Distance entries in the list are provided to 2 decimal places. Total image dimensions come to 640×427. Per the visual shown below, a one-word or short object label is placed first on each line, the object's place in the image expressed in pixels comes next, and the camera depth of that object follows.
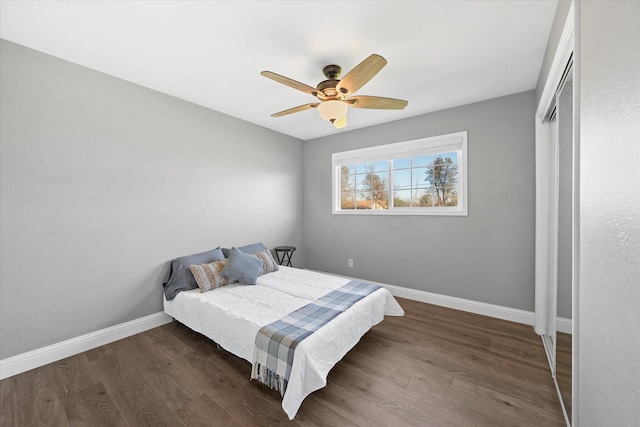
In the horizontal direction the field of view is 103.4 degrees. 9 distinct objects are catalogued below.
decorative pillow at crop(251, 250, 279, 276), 3.26
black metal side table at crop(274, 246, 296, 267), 4.13
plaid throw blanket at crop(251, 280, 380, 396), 1.69
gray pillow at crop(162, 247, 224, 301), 2.74
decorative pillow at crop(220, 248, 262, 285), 2.86
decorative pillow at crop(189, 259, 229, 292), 2.70
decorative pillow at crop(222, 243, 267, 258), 3.35
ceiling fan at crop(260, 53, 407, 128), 1.80
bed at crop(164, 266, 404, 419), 1.64
